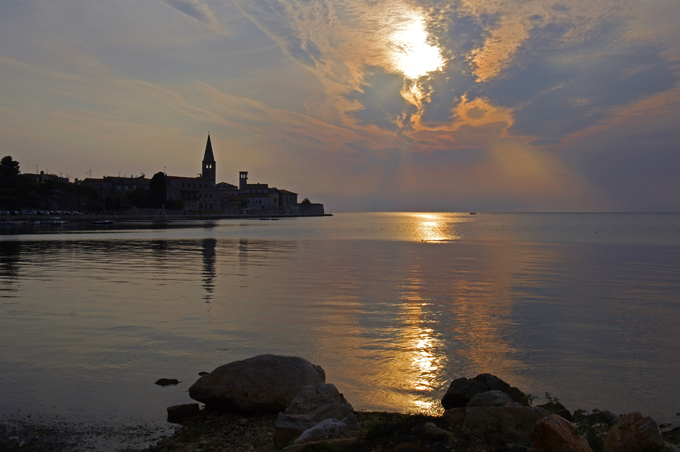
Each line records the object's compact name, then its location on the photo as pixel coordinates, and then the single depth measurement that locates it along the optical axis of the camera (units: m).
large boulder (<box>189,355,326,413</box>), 7.86
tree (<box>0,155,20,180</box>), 104.62
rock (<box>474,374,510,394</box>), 7.95
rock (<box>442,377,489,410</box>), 7.80
